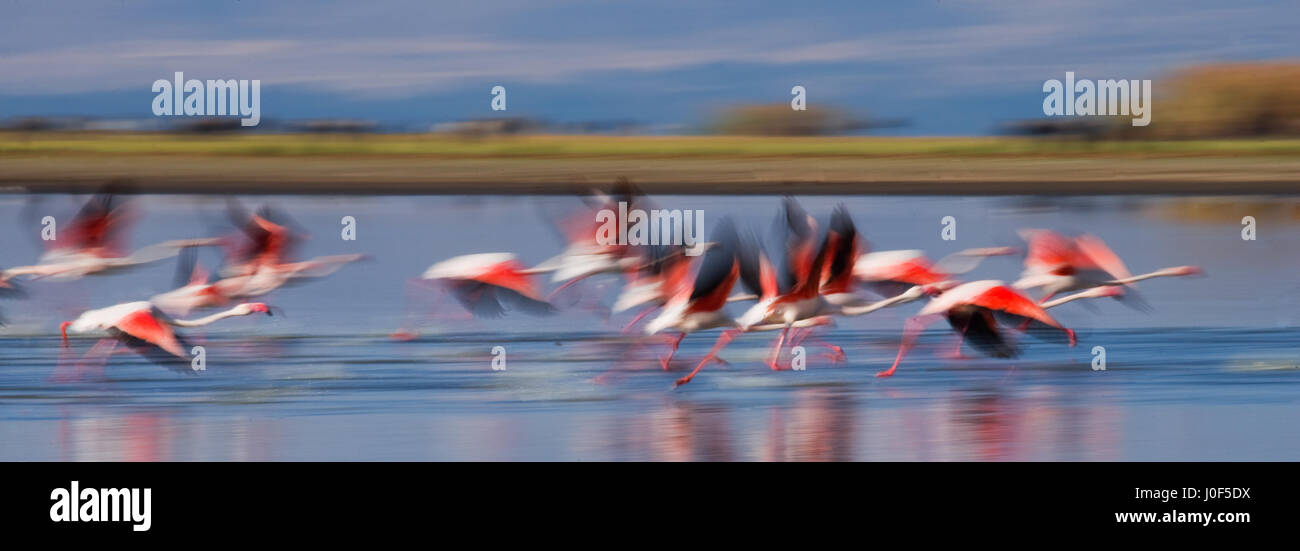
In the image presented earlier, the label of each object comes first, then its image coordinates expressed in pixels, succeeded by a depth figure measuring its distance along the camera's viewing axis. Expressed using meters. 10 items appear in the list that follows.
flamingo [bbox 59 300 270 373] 15.11
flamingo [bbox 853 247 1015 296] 17.78
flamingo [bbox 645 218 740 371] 15.14
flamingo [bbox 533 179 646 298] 17.64
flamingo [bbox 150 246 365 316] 17.92
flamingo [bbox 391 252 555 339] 17.70
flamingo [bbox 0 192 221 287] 18.64
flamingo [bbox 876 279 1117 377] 15.80
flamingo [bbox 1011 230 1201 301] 18.52
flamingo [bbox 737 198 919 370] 15.05
